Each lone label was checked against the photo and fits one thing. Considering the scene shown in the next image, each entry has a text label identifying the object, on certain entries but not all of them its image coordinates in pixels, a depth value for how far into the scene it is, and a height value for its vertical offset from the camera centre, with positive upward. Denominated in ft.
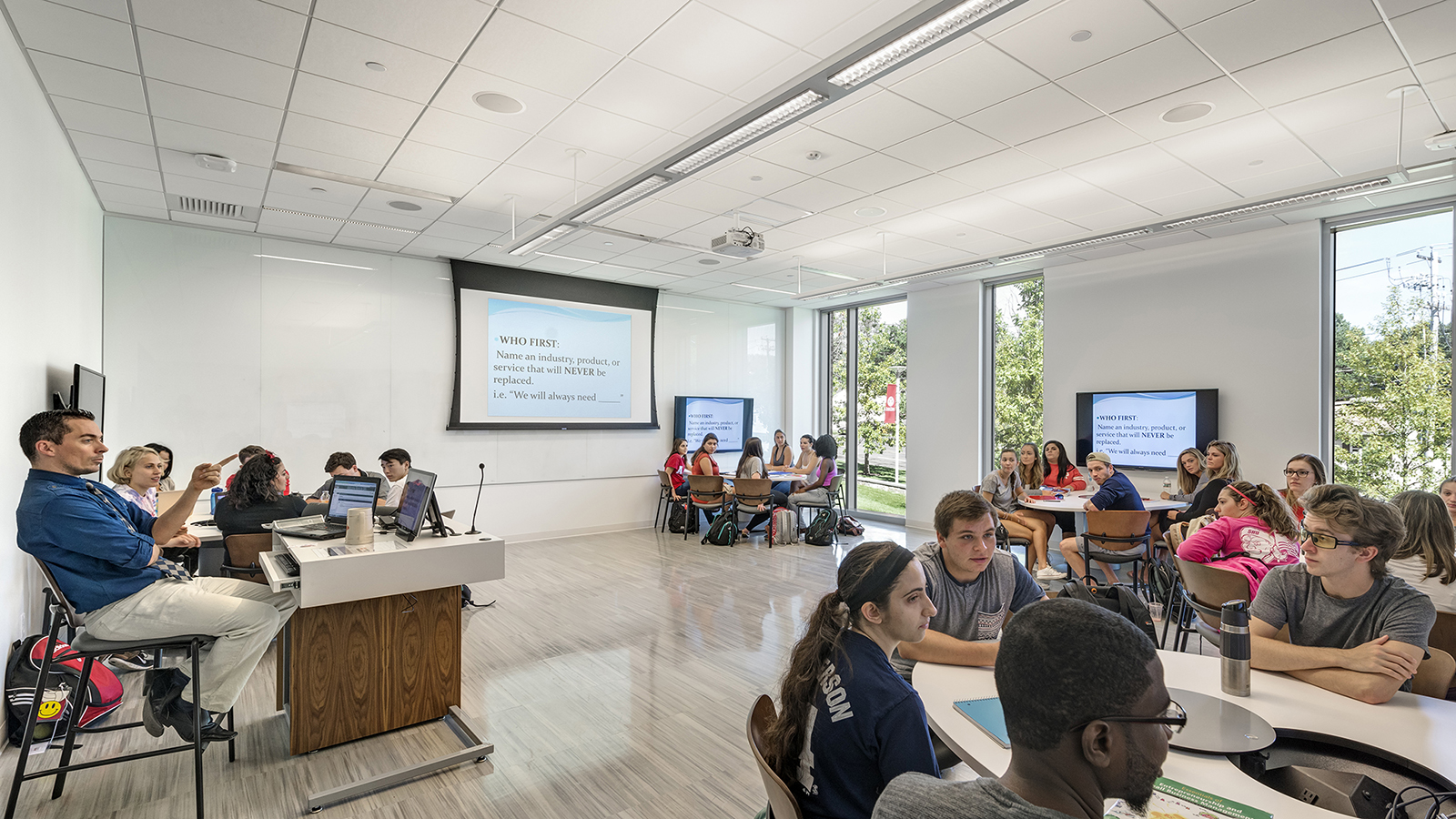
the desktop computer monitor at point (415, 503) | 10.85 -1.46
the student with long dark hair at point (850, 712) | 4.53 -1.96
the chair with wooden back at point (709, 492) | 28.45 -3.22
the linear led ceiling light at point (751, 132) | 11.44 +5.06
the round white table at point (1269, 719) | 4.67 -2.37
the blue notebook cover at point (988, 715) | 5.22 -2.36
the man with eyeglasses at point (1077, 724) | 3.19 -1.41
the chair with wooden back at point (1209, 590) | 10.50 -2.66
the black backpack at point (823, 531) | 28.14 -4.67
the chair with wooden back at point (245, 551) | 13.05 -2.58
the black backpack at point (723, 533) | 27.96 -4.71
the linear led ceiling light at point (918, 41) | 8.84 +5.06
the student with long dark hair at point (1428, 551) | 8.16 -1.65
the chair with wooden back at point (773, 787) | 4.26 -2.27
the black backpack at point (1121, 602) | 8.69 -2.35
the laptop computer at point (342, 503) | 12.01 -1.57
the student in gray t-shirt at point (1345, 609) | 5.93 -1.83
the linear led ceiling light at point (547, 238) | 18.90 +4.84
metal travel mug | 6.02 -1.98
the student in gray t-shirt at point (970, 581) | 7.91 -1.90
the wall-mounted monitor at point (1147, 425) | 22.53 -0.32
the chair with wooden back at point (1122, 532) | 17.71 -2.98
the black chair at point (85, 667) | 8.12 -3.14
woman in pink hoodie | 11.84 -2.06
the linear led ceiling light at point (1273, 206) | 14.34 +4.71
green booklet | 4.23 -2.38
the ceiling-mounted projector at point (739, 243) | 18.67 +4.55
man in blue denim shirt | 8.37 -2.00
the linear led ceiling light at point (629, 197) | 15.30 +4.94
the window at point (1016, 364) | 28.04 +2.04
